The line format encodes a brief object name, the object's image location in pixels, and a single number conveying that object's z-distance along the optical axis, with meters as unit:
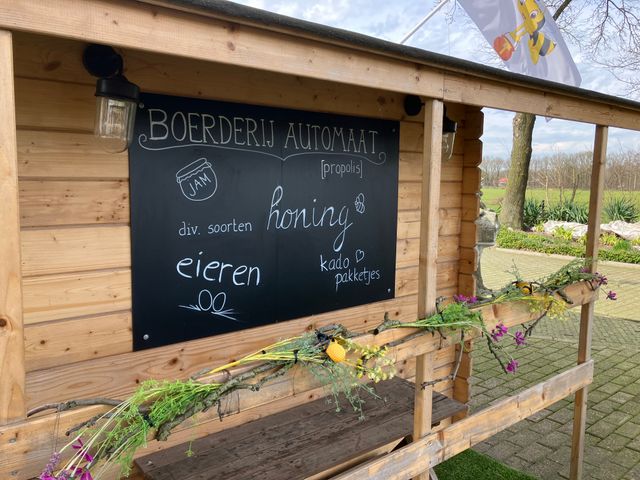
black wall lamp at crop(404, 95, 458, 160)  3.32
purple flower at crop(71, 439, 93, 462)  1.40
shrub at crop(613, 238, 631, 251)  11.50
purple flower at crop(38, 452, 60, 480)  1.27
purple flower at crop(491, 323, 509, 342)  2.54
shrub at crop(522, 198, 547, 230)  15.58
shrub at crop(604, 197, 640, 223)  13.95
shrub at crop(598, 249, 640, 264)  11.03
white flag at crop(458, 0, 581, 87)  3.45
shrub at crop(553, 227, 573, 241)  13.09
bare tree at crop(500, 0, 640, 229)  13.85
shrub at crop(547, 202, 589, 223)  14.69
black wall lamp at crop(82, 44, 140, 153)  2.00
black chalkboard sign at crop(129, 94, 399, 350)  2.35
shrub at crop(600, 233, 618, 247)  12.23
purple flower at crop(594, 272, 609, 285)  3.32
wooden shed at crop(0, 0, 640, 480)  1.42
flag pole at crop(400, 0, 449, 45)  3.97
